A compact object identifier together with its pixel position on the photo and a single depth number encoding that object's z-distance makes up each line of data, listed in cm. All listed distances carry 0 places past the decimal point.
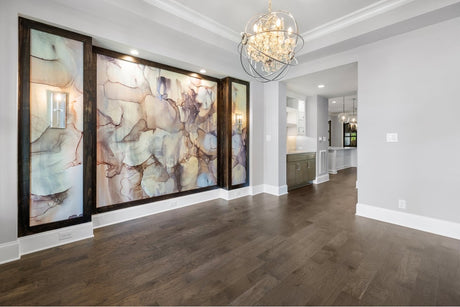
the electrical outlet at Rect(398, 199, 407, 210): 300
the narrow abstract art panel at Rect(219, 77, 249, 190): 430
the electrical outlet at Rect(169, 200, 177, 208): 370
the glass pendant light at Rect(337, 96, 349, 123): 830
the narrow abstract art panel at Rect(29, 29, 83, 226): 229
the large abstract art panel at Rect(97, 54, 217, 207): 299
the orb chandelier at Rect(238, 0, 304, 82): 229
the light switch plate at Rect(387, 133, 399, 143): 305
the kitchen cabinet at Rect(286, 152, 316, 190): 520
